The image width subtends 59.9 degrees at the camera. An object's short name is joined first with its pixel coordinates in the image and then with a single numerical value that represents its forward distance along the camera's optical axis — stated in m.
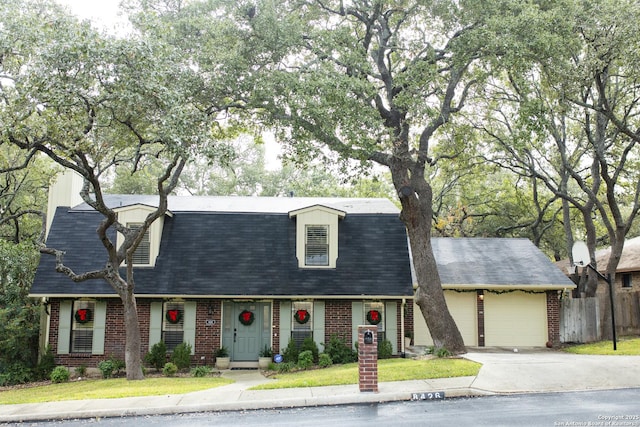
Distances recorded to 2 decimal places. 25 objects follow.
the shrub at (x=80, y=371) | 16.73
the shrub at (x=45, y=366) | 16.89
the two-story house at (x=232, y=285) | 17.70
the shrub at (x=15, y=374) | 16.27
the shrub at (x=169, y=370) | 16.11
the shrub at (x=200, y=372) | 15.89
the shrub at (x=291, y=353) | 17.27
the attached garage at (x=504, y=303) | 19.86
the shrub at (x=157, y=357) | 17.14
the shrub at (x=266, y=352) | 17.84
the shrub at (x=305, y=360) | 16.55
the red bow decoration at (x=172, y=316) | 17.83
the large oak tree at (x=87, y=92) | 11.59
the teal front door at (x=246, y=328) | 18.05
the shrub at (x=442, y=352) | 15.29
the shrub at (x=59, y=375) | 15.91
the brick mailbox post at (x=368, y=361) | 10.95
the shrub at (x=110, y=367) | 16.30
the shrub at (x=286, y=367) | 16.42
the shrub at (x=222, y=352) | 17.62
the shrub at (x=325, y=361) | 16.72
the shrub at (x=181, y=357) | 16.89
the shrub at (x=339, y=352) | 17.30
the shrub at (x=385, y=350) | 17.53
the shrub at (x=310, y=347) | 17.36
